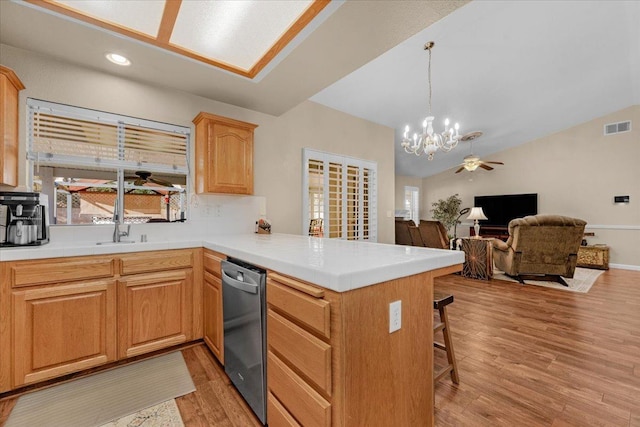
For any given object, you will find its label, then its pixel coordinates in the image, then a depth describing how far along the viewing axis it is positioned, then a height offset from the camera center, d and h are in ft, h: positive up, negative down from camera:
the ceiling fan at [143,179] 8.46 +1.19
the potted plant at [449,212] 26.18 +0.25
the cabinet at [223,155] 8.60 +2.06
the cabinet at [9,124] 6.10 +2.22
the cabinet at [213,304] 6.33 -2.31
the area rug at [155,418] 4.82 -3.85
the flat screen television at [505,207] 22.16 +0.68
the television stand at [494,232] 23.07 -1.62
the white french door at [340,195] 12.53 +1.06
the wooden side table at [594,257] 17.80 -2.96
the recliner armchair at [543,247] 13.17 -1.72
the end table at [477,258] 15.20 -2.58
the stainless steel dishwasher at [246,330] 4.51 -2.22
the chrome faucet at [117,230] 7.61 -0.43
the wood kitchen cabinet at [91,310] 5.44 -2.24
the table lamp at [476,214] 17.69 +0.02
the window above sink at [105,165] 7.27 +1.55
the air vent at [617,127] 18.19 +6.13
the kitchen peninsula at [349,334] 3.06 -1.58
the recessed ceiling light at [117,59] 6.97 +4.28
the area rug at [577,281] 13.30 -3.73
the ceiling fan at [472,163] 19.06 +3.84
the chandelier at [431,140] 12.46 +3.71
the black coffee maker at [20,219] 5.93 -0.07
